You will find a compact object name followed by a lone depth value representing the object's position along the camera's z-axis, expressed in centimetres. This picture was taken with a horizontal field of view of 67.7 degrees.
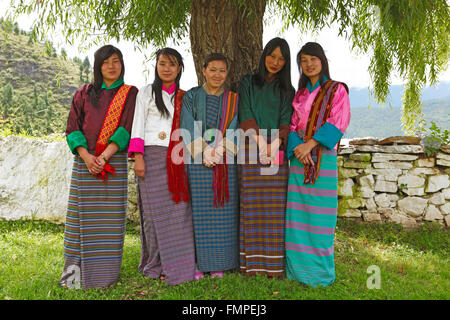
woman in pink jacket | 266
